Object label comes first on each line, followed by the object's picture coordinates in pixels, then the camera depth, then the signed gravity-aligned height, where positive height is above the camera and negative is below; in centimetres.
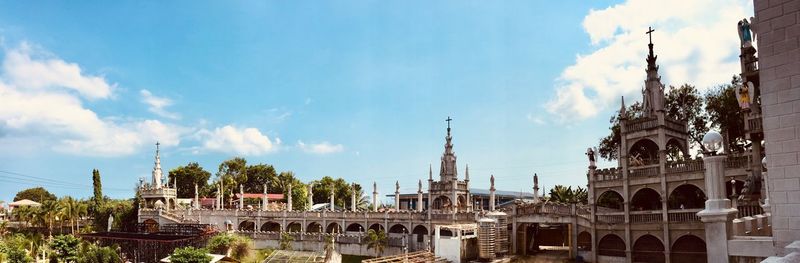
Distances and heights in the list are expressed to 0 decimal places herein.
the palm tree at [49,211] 7231 -218
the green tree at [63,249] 4872 -481
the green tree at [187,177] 9956 +266
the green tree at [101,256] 4415 -492
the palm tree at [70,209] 7246 -193
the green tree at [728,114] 4270 +553
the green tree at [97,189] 7700 +60
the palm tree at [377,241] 5184 -479
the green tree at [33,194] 11462 +5
